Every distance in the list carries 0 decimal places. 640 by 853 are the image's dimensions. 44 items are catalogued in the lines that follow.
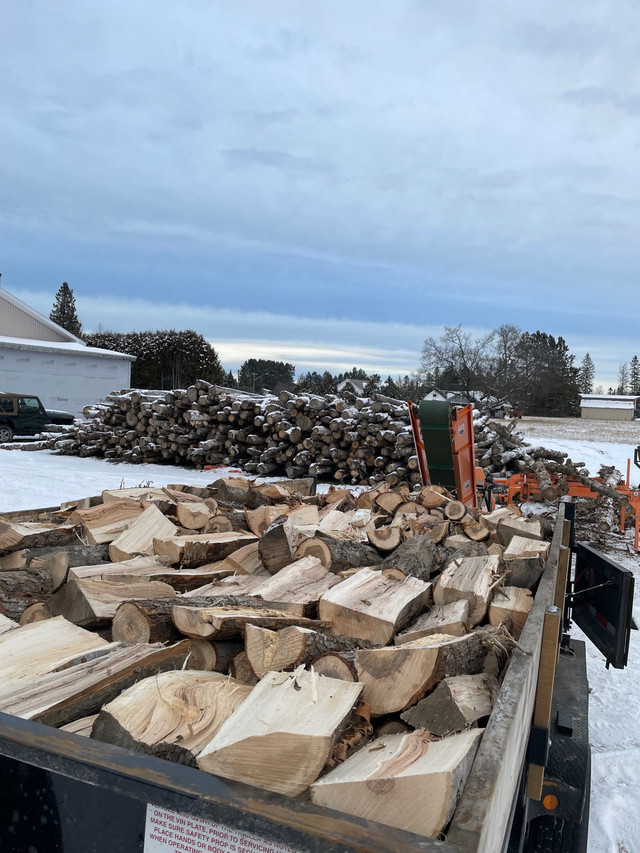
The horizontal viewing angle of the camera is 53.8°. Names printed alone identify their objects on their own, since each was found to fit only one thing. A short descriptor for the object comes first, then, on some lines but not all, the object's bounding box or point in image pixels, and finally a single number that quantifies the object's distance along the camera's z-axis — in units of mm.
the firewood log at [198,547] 3436
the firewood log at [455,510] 4855
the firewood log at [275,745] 1373
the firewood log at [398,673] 1875
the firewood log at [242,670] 2010
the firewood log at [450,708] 1691
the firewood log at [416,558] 3232
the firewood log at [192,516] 4195
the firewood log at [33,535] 3555
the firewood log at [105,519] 3849
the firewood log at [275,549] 3223
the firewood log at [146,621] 2215
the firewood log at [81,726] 1661
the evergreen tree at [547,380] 58344
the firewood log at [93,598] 2471
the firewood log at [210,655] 2090
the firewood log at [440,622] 2410
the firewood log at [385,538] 3820
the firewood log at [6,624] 2406
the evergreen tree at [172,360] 32062
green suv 19188
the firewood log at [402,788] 1252
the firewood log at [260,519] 4051
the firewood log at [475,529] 4266
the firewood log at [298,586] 2611
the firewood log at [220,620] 2092
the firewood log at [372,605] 2393
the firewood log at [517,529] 4219
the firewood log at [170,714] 1495
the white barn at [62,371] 25078
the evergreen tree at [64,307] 55906
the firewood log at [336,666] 1895
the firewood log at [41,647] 1982
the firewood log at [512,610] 2633
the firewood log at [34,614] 2621
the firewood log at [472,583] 2752
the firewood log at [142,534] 3523
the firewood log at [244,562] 3363
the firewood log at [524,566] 3244
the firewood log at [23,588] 2770
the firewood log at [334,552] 3291
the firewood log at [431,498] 5325
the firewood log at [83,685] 1698
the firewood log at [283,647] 1958
